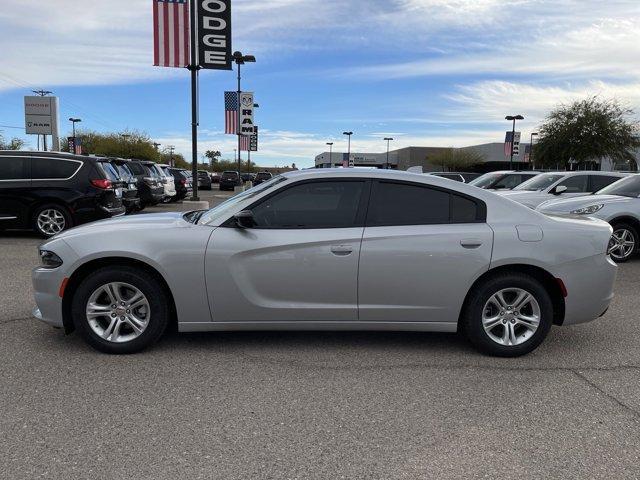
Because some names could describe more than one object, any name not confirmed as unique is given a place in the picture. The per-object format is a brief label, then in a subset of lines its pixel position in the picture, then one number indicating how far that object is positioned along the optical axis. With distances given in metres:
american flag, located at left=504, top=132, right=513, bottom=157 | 35.44
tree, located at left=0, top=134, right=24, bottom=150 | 50.76
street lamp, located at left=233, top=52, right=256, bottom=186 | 28.86
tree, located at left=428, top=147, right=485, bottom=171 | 72.62
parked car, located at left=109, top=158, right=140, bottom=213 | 12.05
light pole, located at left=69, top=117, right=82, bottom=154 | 46.35
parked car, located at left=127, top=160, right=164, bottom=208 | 16.39
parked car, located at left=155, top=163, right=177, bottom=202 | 18.47
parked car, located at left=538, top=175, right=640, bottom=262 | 9.02
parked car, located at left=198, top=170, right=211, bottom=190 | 43.44
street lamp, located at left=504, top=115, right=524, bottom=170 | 40.72
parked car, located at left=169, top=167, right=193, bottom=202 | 22.00
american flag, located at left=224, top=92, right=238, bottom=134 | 29.84
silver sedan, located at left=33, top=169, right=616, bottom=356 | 4.21
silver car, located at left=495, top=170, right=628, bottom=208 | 11.97
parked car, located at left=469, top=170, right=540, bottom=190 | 16.05
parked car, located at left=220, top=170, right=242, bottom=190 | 44.47
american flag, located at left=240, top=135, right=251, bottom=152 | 37.25
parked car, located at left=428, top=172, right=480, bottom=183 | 19.87
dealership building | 74.50
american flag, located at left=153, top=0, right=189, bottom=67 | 16.52
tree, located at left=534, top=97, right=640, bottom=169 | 34.59
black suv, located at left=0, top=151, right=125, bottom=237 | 10.41
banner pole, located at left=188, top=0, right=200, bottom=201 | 18.67
